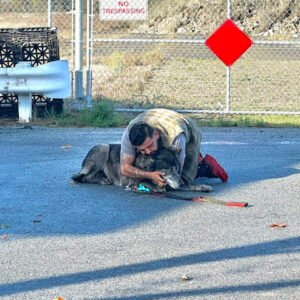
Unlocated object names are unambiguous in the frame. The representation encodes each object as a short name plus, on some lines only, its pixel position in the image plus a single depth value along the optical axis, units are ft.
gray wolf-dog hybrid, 28.55
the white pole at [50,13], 47.09
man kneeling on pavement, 28.14
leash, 27.48
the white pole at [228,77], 46.21
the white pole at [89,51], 46.68
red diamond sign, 45.44
